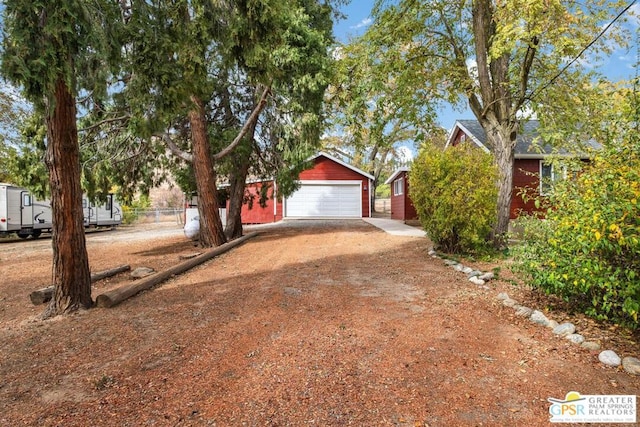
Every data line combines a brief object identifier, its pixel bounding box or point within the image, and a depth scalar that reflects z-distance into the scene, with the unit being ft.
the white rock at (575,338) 10.80
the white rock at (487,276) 18.62
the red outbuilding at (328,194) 75.72
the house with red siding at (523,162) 47.42
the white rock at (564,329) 11.35
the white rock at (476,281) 17.95
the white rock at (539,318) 12.36
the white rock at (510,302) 14.42
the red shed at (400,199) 63.77
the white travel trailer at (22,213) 47.78
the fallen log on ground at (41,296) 16.08
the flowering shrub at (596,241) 9.84
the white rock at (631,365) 9.04
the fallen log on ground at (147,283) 15.37
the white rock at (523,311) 13.24
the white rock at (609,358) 9.45
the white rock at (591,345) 10.31
